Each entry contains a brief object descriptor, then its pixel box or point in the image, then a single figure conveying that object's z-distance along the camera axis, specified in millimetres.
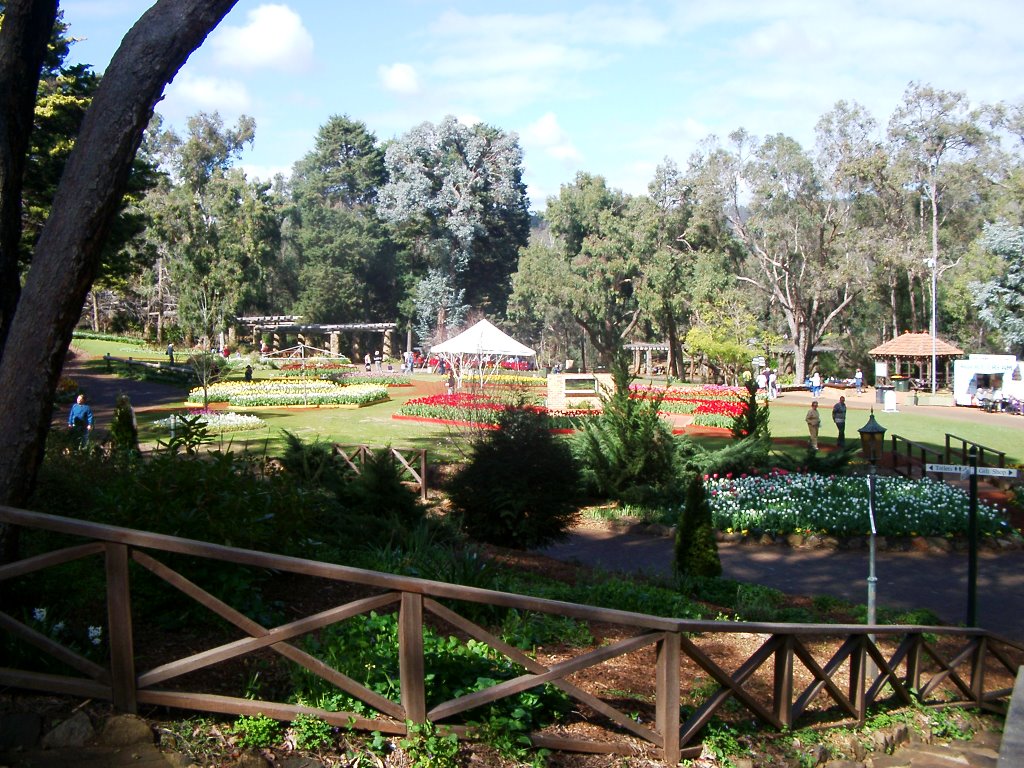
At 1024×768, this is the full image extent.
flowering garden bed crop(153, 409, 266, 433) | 24805
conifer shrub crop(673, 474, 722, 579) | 10891
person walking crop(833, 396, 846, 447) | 24438
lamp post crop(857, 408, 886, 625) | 19625
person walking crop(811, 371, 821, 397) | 43616
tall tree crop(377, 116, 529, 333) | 66875
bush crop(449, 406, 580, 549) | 11469
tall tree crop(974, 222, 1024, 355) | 44656
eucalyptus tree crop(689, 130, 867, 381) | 55250
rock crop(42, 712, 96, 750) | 3627
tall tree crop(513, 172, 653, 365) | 57000
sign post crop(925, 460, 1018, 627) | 8156
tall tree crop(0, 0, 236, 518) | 4926
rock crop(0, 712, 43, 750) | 3615
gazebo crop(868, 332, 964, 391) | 48875
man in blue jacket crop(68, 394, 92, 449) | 15641
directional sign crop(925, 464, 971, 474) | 8086
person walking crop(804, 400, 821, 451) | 23094
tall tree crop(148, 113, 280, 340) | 51812
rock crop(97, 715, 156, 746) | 3650
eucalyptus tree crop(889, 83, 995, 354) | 54938
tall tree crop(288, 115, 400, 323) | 66688
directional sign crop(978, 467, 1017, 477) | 8330
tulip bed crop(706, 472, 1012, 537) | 14391
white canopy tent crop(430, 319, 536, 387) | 34469
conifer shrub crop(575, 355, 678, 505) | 16609
